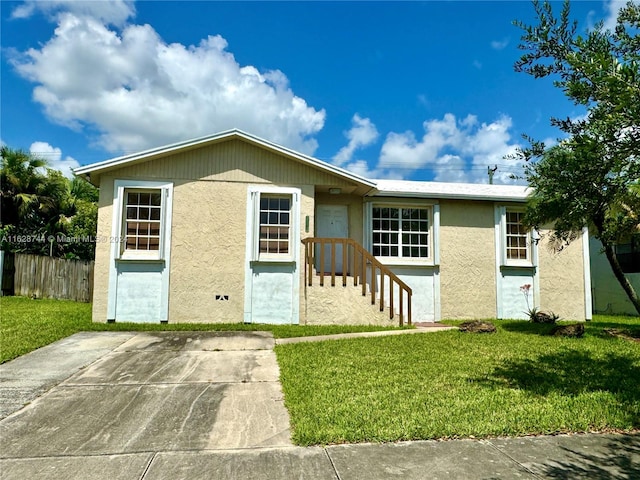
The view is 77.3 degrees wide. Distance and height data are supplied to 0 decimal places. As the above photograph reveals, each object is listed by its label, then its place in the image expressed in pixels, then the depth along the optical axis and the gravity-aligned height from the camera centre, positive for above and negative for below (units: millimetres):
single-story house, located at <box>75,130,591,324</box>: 9781 +712
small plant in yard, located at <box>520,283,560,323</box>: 10594 -1031
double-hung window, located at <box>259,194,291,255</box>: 10328 +1247
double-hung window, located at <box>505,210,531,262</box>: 11992 +1114
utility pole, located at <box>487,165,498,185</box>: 33950 +8782
